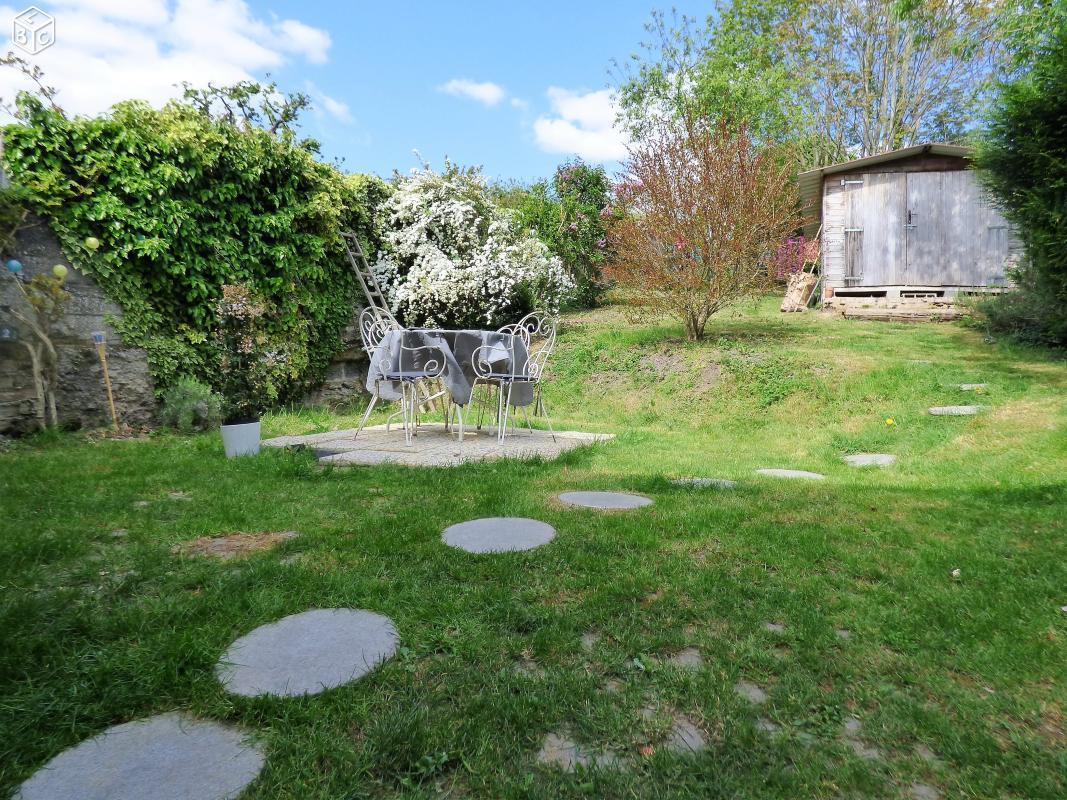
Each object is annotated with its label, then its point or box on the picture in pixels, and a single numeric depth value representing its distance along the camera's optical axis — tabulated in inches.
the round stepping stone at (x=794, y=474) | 147.4
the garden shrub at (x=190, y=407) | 208.8
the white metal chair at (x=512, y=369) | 182.9
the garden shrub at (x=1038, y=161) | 210.7
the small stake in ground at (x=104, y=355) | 194.5
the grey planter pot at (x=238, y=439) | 152.2
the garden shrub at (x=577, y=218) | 463.2
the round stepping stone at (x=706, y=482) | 127.6
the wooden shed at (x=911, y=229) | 412.2
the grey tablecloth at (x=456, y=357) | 182.5
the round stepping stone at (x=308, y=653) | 50.3
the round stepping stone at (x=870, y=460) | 170.1
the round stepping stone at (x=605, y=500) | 109.0
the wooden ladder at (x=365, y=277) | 297.1
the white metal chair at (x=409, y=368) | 177.8
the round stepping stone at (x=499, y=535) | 85.0
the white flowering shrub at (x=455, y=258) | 323.0
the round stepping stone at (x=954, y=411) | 202.8
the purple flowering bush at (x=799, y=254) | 439.7
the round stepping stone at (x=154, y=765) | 38.4
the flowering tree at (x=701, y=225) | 304.7
